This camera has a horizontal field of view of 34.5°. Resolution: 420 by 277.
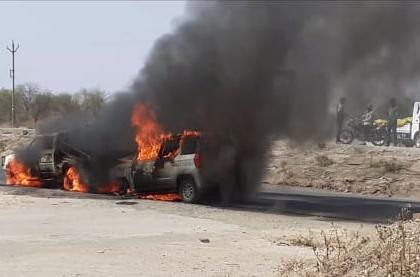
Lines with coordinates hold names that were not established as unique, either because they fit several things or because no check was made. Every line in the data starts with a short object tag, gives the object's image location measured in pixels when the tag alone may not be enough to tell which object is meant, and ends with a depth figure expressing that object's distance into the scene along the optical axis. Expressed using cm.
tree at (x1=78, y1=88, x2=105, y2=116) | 5260
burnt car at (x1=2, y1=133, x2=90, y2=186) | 1861
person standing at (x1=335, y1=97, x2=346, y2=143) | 1659
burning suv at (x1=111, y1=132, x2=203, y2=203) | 1595
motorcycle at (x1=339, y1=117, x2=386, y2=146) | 2702
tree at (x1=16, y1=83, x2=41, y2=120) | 6506
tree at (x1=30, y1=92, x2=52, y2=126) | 5941
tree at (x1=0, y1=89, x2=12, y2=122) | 6644
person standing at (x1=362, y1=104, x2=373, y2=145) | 2480
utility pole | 5188
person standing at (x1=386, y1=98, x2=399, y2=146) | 2221
